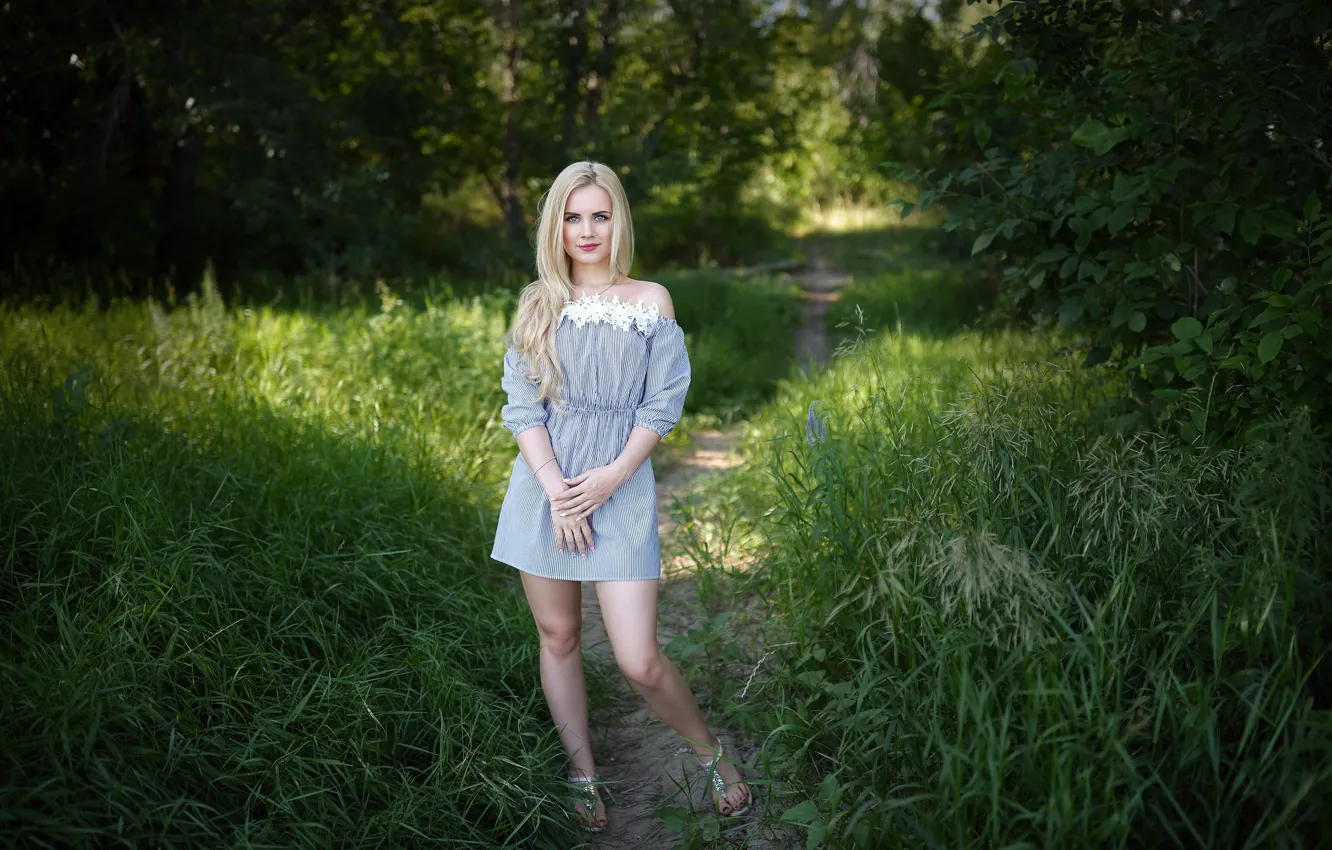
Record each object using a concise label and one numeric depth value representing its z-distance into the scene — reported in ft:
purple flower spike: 10.78
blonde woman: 8.61
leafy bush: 9.53
